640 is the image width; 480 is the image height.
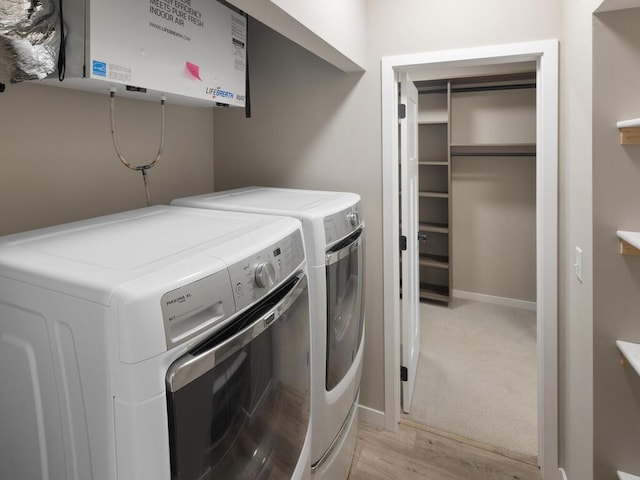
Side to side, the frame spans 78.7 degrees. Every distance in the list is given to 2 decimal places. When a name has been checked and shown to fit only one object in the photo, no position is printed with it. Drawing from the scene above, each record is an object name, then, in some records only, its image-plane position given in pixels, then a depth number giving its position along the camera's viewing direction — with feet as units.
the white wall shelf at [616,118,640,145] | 4.21
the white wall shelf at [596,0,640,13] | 3.98
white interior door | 7.10
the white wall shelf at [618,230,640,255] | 4.08
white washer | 2.10
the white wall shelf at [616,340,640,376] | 4.02
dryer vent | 3.05
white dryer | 4.42
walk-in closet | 10.90
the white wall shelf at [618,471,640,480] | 4.51
